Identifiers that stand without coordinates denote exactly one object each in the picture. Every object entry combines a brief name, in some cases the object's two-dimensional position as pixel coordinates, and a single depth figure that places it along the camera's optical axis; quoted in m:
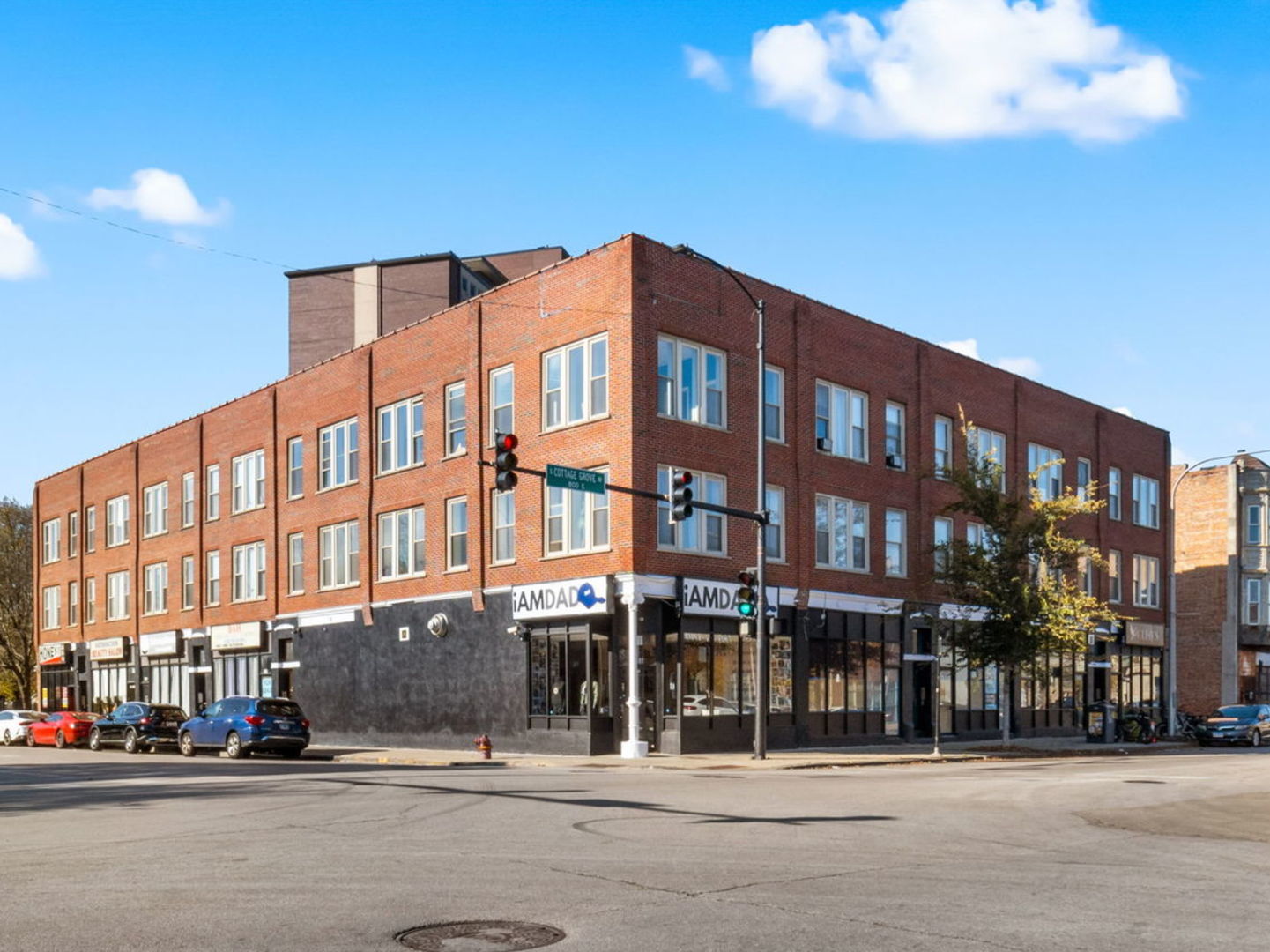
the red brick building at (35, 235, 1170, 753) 32.94
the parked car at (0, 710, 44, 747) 48.19
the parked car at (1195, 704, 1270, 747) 44.62
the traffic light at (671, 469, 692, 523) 26.28
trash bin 43.09
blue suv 35.06
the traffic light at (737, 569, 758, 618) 28.67
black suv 39.94
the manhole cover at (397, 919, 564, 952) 8.69
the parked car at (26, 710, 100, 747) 44.75
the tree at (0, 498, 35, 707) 77.44
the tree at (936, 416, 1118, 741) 36.50
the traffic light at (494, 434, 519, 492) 23.00
